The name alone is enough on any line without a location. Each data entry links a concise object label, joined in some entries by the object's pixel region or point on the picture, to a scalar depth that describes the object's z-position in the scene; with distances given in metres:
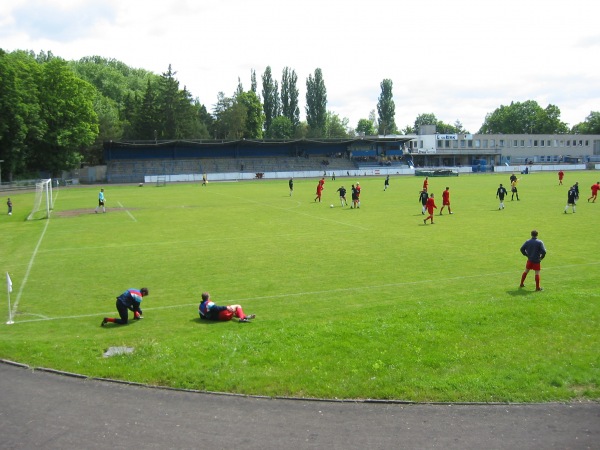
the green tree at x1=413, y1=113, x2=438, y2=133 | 194.88
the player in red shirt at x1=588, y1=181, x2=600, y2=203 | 41.15
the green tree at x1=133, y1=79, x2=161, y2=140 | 110.25
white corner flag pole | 13.40
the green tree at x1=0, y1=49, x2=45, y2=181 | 71.69
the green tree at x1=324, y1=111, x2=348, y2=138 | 156.18
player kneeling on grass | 13.47
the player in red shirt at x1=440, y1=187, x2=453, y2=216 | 35.11
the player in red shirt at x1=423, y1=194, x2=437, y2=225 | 30.56
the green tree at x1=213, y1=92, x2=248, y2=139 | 127.88
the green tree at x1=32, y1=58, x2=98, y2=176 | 80.88
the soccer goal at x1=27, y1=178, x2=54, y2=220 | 40.14
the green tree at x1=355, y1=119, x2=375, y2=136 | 172.25
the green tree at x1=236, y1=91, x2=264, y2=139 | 129.75
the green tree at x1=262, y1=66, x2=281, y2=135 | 137.25
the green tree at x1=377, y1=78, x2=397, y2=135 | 151.12
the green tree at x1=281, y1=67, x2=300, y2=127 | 137.75
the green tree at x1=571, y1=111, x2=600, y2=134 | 146.25
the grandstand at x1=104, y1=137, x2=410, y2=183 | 98.00
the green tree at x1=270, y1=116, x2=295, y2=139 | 131.62
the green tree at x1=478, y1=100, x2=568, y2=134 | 150.62
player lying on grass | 13.45
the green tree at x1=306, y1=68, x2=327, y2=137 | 137.25
